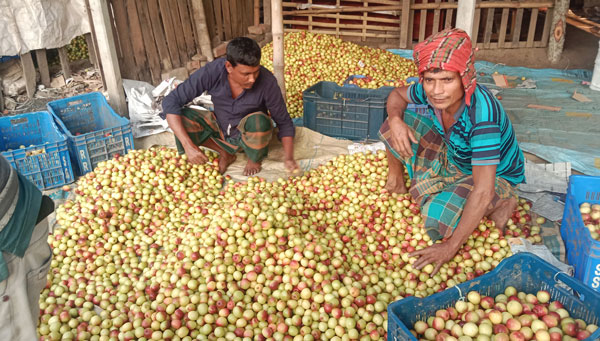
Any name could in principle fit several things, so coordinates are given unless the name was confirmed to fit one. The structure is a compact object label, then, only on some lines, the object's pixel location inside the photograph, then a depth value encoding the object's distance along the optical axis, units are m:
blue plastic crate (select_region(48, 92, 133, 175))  4.40
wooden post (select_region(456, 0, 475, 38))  4.54
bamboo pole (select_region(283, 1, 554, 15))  7.71
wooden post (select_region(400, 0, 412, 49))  8.08
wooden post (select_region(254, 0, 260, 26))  8.24
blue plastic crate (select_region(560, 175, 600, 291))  2.67
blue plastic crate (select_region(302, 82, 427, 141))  4.96
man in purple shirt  4.15
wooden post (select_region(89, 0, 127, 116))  5.00
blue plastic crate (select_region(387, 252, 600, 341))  2.13
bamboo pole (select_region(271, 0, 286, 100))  4.79
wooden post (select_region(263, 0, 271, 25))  8.27
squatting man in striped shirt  2.60
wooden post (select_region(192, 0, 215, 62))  6.95
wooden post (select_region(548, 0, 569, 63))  7.63
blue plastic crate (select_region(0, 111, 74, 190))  4.10
